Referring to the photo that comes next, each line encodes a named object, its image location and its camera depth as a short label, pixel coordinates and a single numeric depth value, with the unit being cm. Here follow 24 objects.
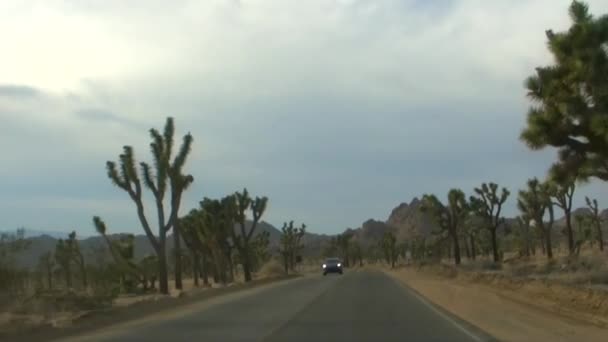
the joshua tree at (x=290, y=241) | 9931
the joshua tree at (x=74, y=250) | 6157
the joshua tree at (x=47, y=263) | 6400
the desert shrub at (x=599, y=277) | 3402
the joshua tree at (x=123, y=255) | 4662
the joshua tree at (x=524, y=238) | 7833
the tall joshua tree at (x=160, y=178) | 3606
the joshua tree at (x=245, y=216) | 6272
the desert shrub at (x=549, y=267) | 4928
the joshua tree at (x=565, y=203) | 5531
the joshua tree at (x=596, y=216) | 6612
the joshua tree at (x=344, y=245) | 13375
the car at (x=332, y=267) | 7462
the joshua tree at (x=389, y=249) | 11200
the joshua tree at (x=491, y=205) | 6421
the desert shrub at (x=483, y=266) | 6012
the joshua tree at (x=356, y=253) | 13712
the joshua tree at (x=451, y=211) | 6994
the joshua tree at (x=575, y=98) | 2172
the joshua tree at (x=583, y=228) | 6712
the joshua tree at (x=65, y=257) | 6256
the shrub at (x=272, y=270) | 7696
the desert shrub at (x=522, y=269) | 4920
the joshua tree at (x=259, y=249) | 9241
